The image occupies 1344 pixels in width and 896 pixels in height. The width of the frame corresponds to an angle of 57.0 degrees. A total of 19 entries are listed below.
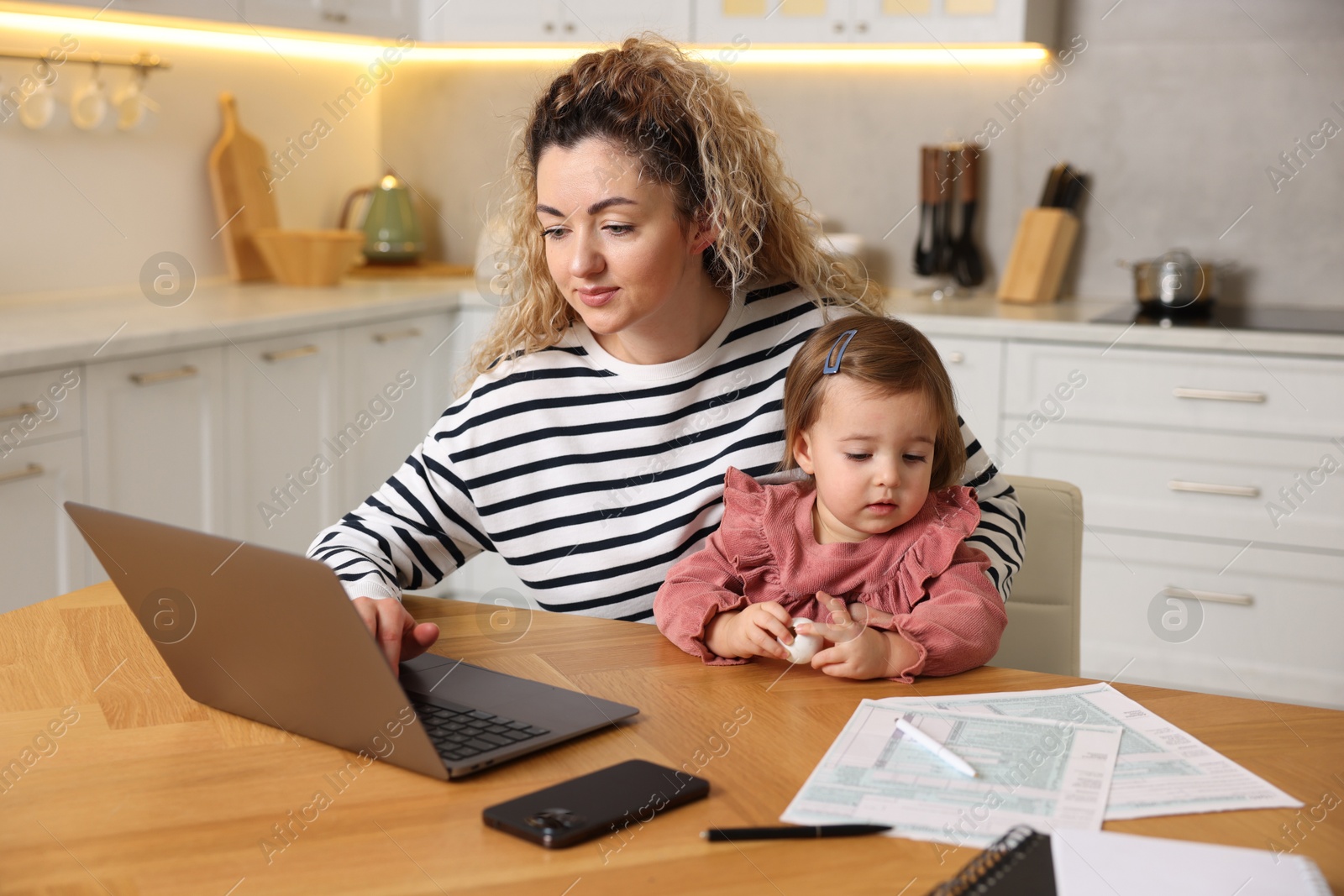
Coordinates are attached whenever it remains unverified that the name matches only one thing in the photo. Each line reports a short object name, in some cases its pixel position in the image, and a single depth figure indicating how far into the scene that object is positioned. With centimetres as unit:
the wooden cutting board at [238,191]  323
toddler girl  110
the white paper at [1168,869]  73
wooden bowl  317
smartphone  79
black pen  79
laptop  83
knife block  312
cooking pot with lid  289
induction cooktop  270
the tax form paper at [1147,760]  84
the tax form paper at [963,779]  82
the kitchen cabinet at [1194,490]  261
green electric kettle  363
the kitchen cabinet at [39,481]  209
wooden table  75
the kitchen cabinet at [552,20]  322
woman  133
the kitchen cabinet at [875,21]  296
